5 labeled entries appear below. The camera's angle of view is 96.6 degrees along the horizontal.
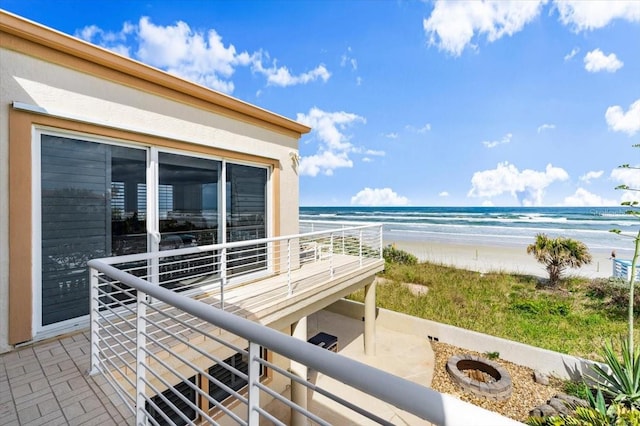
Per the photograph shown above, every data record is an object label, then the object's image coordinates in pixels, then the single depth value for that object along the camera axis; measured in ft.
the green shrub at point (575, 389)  16.63
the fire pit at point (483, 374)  17.39
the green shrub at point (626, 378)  13.52
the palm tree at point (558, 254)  32.14
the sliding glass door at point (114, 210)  11.25
